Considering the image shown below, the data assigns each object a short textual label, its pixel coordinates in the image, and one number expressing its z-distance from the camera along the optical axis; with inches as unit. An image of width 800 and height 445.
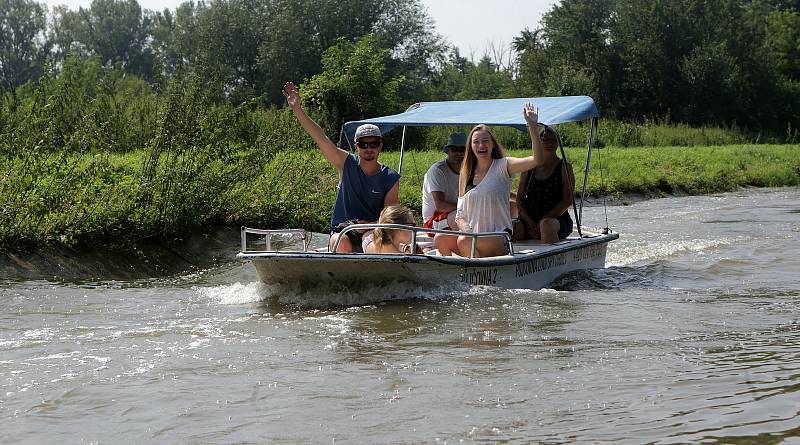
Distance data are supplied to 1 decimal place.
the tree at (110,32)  4151.1
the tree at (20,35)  3730.3
